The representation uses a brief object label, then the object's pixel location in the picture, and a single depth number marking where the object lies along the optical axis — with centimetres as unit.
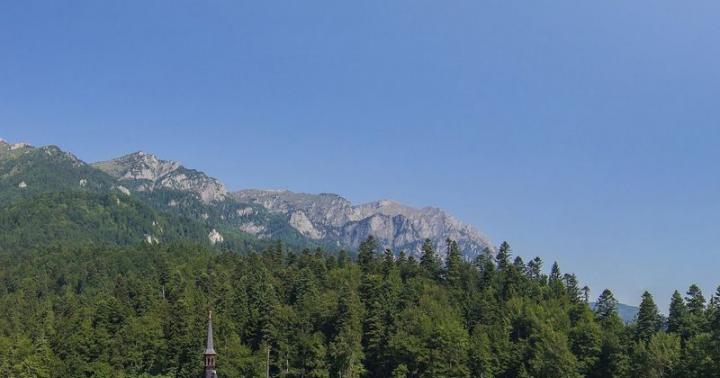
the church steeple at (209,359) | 6581
